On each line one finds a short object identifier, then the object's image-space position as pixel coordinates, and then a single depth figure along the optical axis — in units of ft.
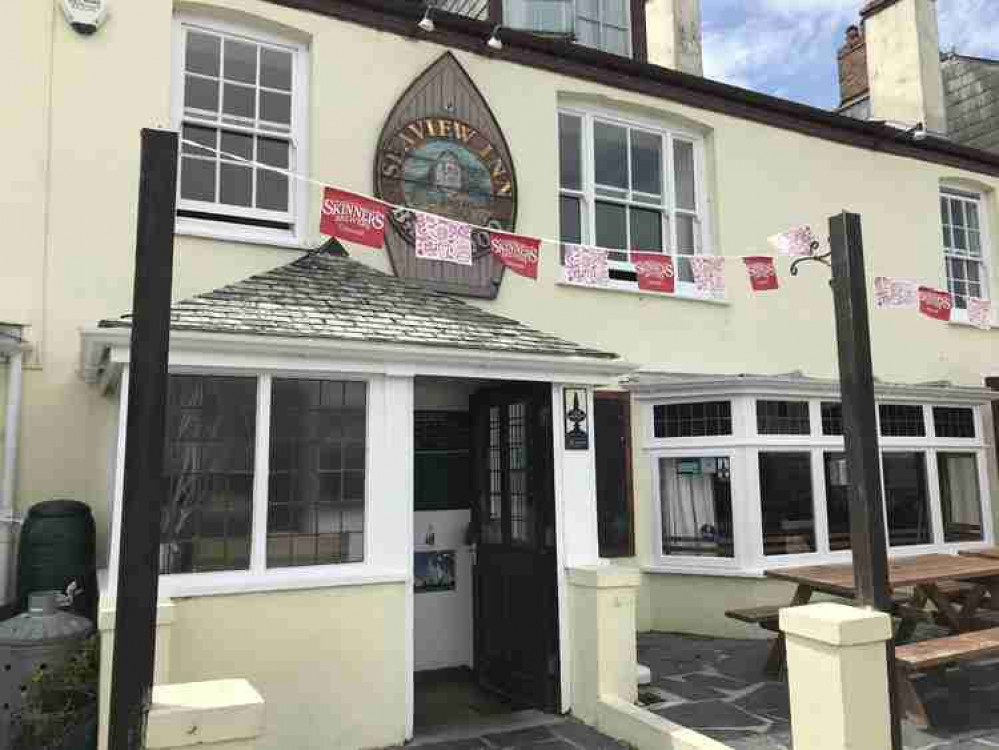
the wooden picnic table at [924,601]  18.28
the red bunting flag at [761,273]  27.71
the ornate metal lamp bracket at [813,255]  30.48
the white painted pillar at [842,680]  13.79
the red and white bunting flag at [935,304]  30.37
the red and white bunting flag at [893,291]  29.22
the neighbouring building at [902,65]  41.04
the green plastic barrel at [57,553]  18.45
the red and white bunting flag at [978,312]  33.91
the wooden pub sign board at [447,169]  25.50
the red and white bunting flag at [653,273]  26.71
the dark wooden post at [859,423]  14.21
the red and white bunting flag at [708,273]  28.68
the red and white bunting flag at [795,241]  26.16
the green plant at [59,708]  14.49
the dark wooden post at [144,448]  10.28
